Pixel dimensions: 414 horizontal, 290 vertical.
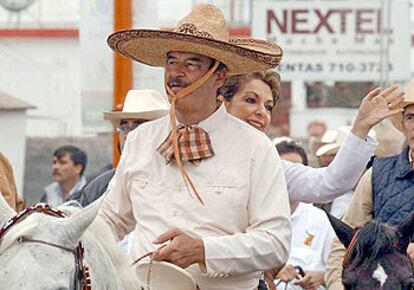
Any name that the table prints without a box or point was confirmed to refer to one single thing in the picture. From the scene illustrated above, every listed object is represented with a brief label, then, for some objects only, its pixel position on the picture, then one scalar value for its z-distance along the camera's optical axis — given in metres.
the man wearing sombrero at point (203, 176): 10.86
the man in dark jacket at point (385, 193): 13.71
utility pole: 19.29
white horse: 9.01
